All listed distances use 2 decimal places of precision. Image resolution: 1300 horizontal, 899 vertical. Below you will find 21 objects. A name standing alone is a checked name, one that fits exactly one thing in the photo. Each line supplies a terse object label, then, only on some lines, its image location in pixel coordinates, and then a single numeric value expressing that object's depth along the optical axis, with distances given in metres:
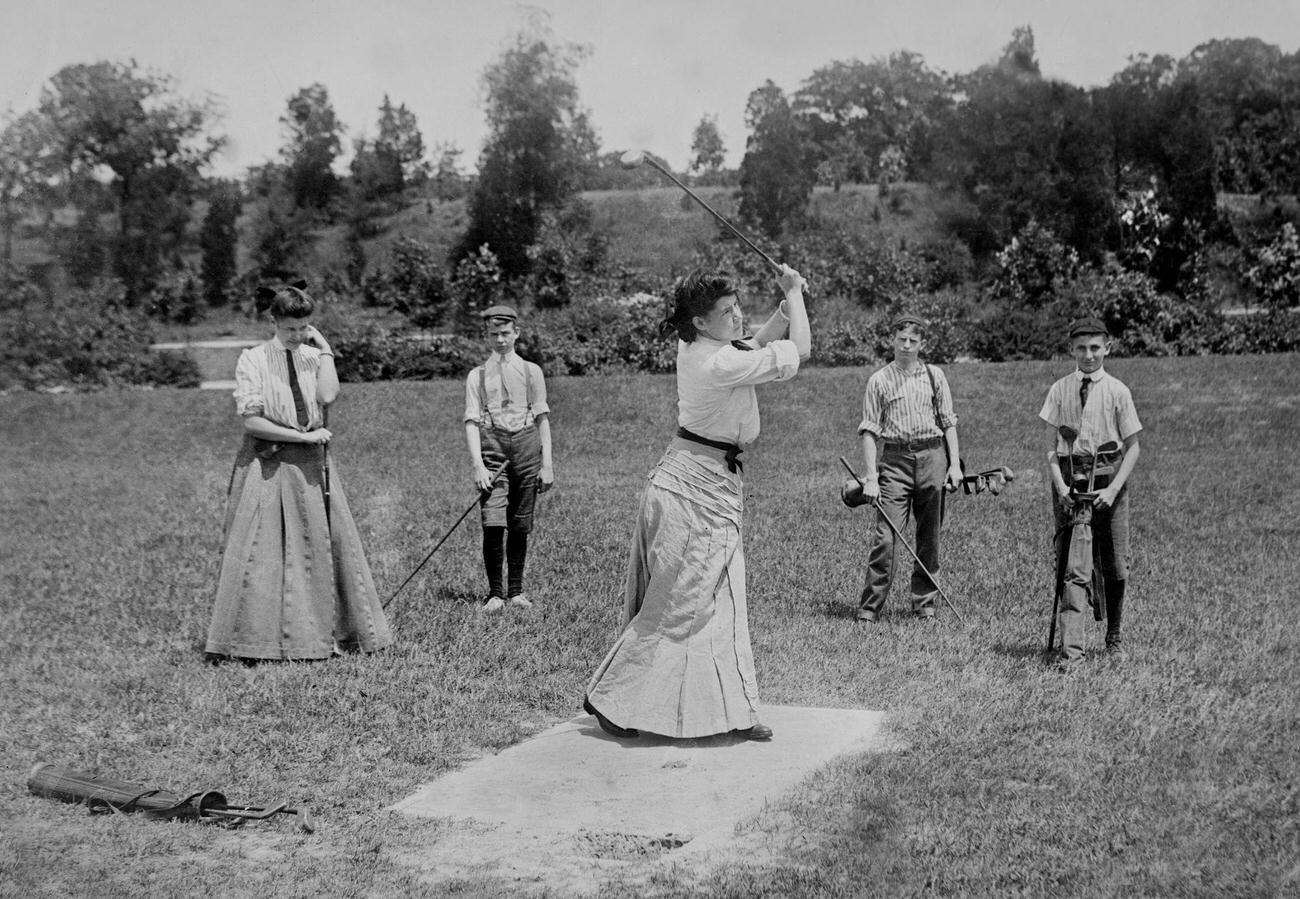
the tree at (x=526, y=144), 36.38
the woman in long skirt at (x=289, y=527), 8.51
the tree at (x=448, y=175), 47.28
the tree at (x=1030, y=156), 31.30
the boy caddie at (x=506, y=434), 10.12
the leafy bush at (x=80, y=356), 28.81
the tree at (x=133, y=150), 44.94
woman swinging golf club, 6.54
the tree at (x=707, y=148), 46.84
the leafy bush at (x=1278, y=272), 26.72
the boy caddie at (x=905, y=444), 9.68
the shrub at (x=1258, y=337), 24.56
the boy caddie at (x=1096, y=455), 8.12
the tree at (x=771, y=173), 38.00
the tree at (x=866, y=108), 52.22
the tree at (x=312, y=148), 46.38
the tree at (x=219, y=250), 43.38
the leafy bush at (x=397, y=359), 27.23
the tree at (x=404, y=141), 47.94
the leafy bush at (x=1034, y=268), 28.09
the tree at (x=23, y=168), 42.44
